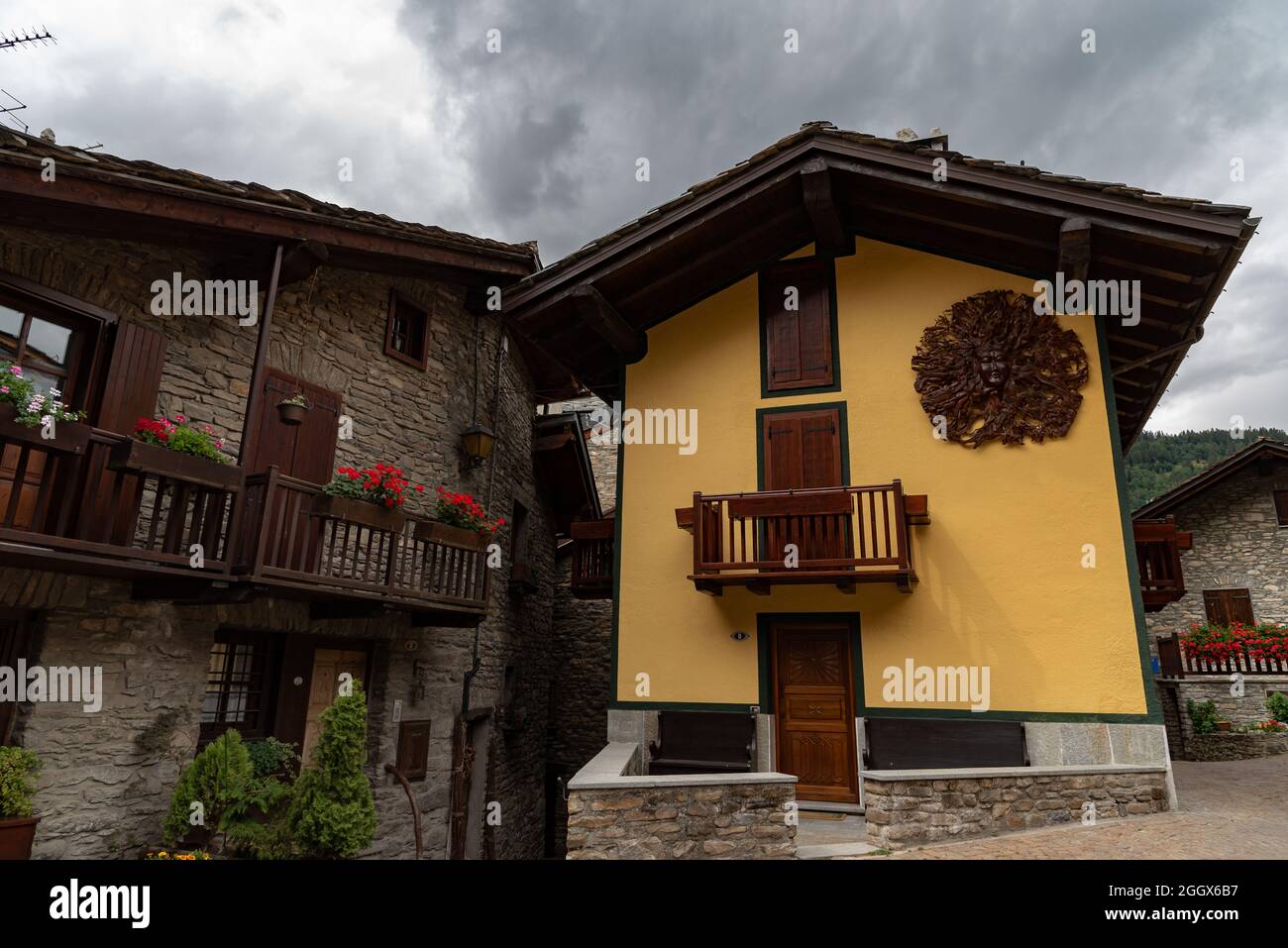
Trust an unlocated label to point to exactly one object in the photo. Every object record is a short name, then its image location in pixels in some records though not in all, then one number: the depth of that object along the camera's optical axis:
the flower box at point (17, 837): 5.20
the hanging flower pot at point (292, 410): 7.54
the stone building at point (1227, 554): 17.66
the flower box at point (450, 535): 8.25
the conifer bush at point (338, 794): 6.20
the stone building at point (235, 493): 6.00
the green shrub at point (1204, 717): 16.22
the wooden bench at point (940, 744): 7.68
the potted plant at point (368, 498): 7.17
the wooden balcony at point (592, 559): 10.58
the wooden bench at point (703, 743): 8.42
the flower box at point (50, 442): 5.27
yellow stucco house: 7.80
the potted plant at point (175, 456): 5.84
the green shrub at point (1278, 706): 15.86
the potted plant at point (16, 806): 5.23
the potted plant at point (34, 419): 5.32
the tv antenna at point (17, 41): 14.91
